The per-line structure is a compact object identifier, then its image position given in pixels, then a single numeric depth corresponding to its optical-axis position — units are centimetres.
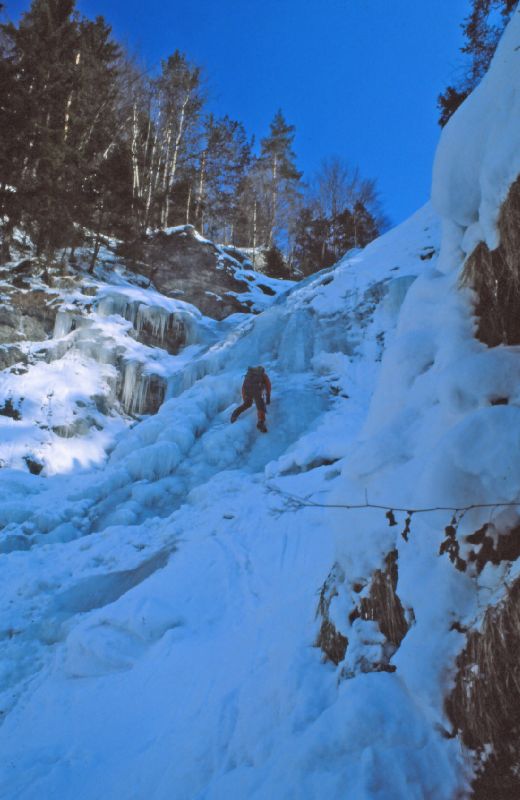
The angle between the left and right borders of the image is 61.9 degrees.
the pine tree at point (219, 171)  2627
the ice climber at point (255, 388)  886
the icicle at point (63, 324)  1276
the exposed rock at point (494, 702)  163
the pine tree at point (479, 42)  1002
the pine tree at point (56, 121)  1402
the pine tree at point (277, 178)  2919
